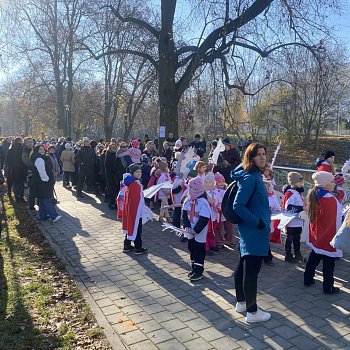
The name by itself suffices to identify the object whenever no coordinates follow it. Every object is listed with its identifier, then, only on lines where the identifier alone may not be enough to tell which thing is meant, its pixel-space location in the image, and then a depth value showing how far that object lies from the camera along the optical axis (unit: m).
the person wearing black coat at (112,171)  11.48
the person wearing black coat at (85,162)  13.29
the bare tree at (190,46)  11.22
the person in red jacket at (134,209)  7.26
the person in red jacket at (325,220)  5.27
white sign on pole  14.84
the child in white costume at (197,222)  5.75
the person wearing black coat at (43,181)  9.76
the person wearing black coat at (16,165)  12.08
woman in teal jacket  4.42
